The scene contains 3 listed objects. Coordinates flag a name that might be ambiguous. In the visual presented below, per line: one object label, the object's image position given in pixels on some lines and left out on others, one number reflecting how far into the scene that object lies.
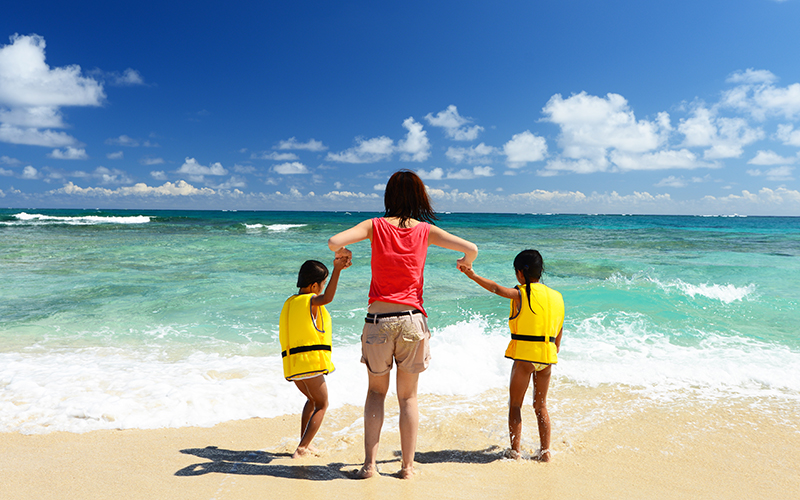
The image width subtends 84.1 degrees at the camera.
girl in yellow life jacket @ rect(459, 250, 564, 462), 3.08
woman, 2.70
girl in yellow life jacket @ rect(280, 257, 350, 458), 3.17
